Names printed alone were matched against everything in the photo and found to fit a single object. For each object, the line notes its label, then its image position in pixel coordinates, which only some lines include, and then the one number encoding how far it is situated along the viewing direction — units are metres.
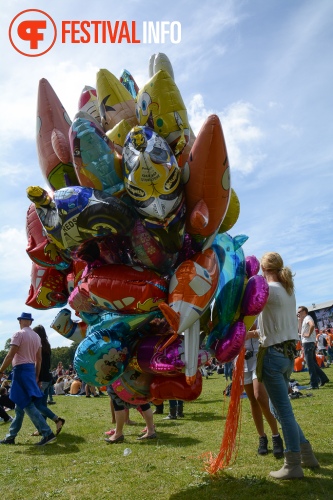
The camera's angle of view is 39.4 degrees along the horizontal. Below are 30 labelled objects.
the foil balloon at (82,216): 2.84
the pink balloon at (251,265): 3.55
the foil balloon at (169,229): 2.94
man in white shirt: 9.21
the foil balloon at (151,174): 2.82
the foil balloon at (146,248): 3.02
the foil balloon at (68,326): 3.61
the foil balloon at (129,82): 3.74
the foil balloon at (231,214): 3.51
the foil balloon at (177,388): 3.03
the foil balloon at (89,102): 3.66
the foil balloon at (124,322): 3.04
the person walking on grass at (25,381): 6.22
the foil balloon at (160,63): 3.45
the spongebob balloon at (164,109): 3.06
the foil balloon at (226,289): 3.24
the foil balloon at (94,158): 2.99
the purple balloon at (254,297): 3.23
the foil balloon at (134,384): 3.23
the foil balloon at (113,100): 3.38
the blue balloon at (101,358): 2.98
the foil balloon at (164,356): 2.91
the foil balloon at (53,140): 3.35
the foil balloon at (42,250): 3.38
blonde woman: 3.69
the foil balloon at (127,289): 2.94
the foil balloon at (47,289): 3.59
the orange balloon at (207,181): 2.88
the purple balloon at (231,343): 3.12
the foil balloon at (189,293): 2.83
